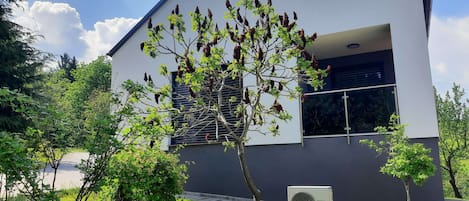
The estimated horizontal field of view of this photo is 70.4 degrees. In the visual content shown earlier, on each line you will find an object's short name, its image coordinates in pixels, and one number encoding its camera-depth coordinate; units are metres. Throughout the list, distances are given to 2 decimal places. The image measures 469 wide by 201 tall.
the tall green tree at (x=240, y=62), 4.77
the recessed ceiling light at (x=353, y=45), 9.37
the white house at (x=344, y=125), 7.22
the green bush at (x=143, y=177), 4.95
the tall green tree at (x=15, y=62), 11.18
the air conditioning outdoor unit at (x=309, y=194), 4.98
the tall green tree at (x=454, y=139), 16.11
